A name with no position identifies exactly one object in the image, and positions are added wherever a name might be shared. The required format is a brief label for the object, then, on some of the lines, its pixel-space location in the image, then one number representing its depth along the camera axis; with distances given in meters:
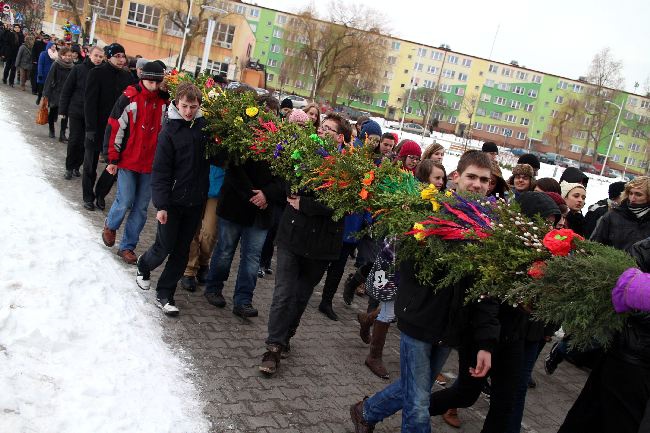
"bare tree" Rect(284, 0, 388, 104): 69.50
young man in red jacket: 7.09
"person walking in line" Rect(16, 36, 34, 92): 23.10
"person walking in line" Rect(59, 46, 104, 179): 10.27
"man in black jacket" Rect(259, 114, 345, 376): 5.24
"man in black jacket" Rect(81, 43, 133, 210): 8.88
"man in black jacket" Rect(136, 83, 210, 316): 5.85
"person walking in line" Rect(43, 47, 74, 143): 13.86
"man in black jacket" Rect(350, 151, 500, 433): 3.93
